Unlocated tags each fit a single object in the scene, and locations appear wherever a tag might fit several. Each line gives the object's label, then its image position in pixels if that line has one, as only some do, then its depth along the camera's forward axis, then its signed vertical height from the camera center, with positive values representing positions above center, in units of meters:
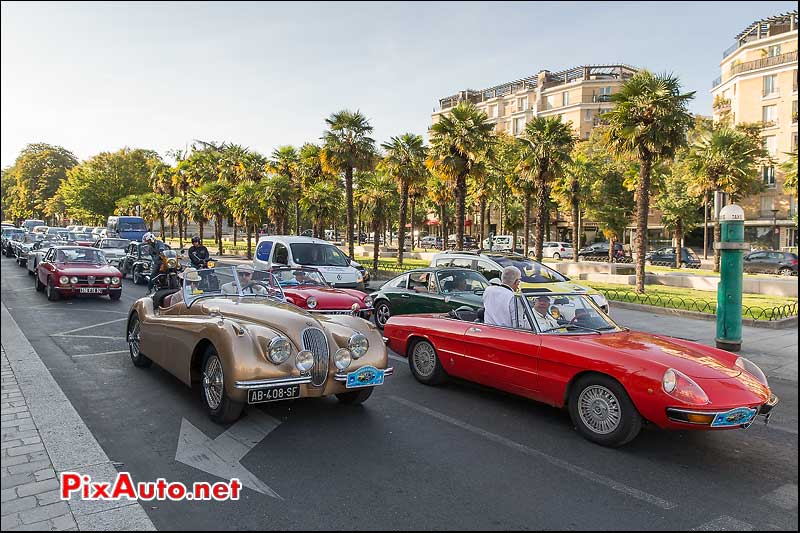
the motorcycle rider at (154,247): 13.30 -0.06
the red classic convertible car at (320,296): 10.38 -0.96
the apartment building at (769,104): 51.34 +14.22
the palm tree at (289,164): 41.41 +6.16
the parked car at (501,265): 14.78 -0.47
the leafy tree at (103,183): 69.06 +8.10
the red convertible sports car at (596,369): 4.83 -1.20
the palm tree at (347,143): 28.72 +5.37
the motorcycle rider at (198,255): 15.58 -0.27
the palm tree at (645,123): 19.09 +4.40
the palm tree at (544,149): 25.25 +4.54
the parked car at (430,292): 10.44 -0.88
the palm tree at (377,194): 45.64 +4.44
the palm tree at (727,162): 28.11 +4.49
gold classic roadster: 5.33 -1.07
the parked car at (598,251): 46.66 -0.23
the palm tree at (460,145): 24.28 +4.49
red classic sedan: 14.73 -0.82
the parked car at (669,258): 38.74 -0.60
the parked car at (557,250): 49.12 -0.13
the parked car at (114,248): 23.17 -0.15
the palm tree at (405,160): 29.30 +4.64
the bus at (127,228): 38.59 +1.26
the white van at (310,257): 14.61 -0.29
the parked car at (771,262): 31.94 -0.70
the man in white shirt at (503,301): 6.61 -0.64
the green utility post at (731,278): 10.74 -0.54
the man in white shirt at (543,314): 6.27 -0.75
